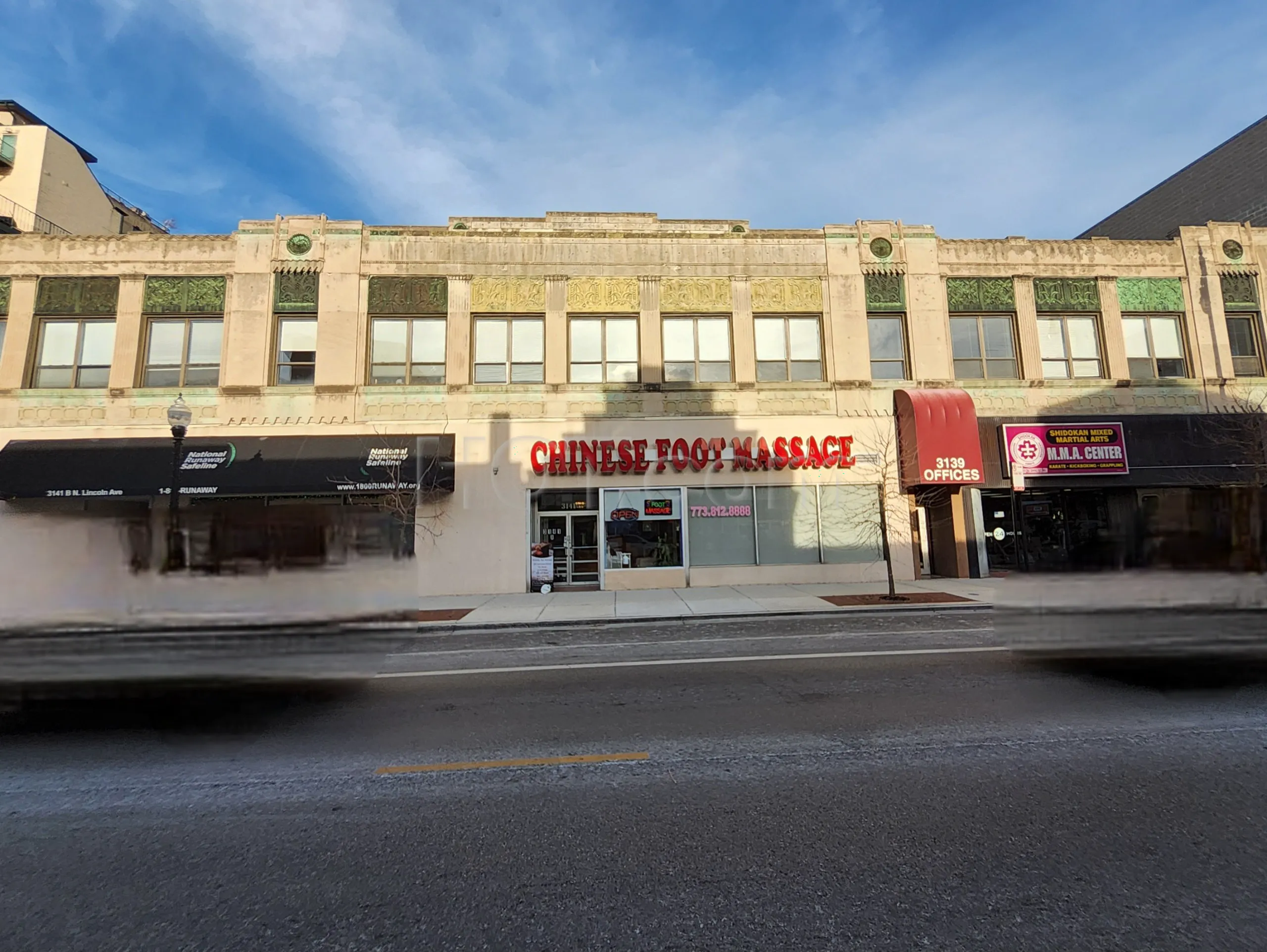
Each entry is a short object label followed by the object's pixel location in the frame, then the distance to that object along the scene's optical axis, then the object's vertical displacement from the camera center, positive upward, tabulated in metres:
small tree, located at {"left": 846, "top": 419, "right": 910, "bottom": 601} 17.73 +1.21
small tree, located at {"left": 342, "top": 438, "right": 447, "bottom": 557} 15.38 +1.33
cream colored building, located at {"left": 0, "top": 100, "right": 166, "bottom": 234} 24.92 +15.61
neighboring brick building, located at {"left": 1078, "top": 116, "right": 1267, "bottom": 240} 22.70 +13.46
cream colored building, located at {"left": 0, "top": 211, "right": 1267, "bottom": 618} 17.27 +5.37
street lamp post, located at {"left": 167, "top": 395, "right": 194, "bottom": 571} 12.62 +2.63
